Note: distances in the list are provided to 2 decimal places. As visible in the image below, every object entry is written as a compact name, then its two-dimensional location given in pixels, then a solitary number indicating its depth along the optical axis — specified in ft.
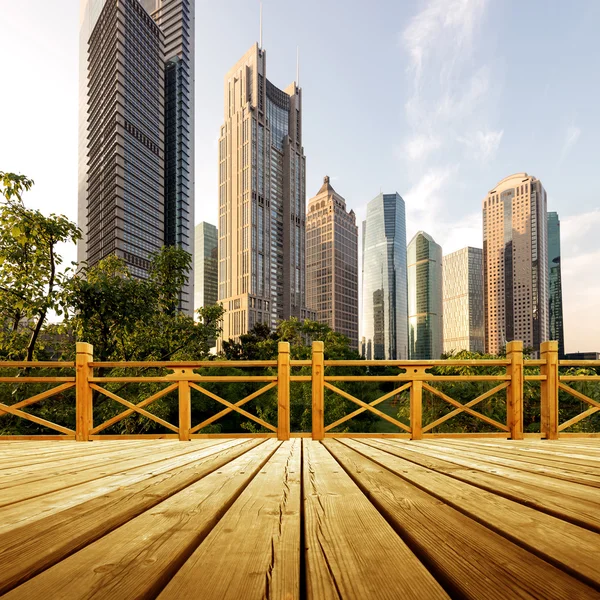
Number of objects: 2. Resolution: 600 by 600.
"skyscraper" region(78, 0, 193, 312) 233.14
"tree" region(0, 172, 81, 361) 22.57
